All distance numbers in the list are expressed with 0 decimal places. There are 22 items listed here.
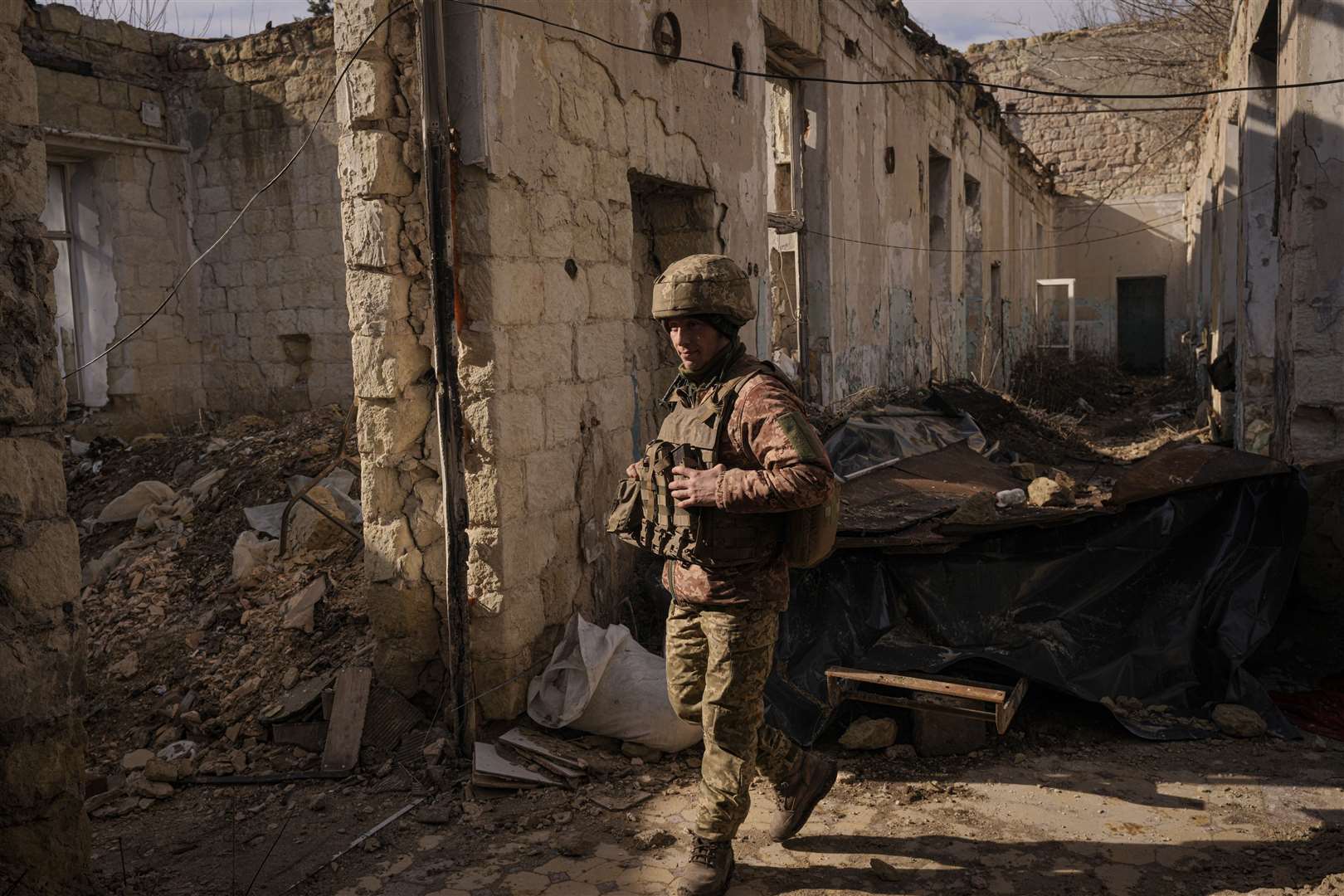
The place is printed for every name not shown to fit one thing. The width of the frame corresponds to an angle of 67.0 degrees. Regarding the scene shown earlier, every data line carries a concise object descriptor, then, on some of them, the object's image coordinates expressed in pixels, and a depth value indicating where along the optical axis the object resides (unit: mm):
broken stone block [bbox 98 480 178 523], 6453
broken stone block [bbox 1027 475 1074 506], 4637
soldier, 2855
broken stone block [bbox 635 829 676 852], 3207
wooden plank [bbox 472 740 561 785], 3602
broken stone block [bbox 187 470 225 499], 6586
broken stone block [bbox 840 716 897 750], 3891
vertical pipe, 3650
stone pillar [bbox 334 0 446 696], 3760
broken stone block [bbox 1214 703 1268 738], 3809
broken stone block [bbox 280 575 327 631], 4637
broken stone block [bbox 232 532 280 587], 5238
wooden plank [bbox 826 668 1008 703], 3633
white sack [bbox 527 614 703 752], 3869
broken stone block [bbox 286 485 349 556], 5406
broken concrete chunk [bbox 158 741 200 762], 3852
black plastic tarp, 4066
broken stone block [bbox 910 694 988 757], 3834
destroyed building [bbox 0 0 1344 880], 3684
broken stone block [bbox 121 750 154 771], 3789
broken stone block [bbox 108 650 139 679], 4578
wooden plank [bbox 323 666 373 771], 3750
